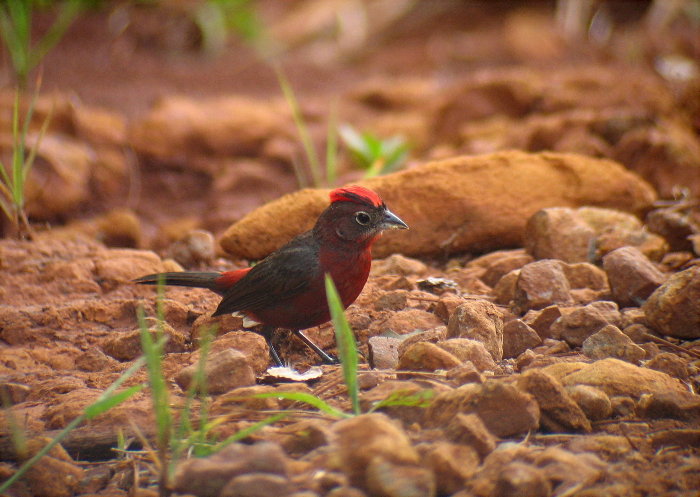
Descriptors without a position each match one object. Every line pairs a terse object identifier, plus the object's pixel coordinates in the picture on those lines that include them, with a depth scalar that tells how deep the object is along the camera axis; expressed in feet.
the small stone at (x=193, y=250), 28.99
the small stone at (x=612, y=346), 18.33
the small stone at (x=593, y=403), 15.08
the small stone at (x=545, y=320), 20.12
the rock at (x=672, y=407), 14.74
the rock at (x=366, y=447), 11.71
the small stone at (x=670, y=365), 17.19
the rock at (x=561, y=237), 25.43
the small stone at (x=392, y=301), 22.25
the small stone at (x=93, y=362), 19.79
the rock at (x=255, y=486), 11.60
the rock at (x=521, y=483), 11.85
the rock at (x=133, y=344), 20.38
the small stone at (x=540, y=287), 21.72
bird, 20.88
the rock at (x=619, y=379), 15.75
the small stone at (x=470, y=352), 17.24
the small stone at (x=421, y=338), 18.37
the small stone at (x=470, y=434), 13.19
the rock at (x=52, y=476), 13.64
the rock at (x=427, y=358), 16.35
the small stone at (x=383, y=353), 18.13
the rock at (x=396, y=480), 11.43
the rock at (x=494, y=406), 14.08
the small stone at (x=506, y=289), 23.15
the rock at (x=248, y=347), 18.52
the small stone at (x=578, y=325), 19.48
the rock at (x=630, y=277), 21.58
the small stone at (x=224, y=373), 16.62
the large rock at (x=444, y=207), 27.35
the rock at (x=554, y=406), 14.64
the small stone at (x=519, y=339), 19.44
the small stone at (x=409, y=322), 20.65
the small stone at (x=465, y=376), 15.40
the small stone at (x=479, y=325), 18.43
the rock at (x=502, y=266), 25.22
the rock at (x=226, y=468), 11.94
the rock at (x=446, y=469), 12.27
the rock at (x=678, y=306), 19.02
